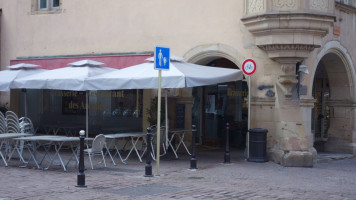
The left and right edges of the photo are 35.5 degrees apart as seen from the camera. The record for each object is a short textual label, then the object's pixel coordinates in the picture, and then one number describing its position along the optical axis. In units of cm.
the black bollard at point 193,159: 1225
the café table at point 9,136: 1238
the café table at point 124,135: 1320
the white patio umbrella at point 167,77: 1267
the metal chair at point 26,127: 1344
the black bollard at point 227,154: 1356
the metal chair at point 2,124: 1403
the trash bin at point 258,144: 1383
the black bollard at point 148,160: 1102
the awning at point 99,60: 1621
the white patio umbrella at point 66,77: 1388
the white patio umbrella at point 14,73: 1534
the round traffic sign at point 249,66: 1376
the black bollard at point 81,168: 953
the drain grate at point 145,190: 911
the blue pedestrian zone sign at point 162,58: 1095
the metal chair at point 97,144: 1177
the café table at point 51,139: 1159
